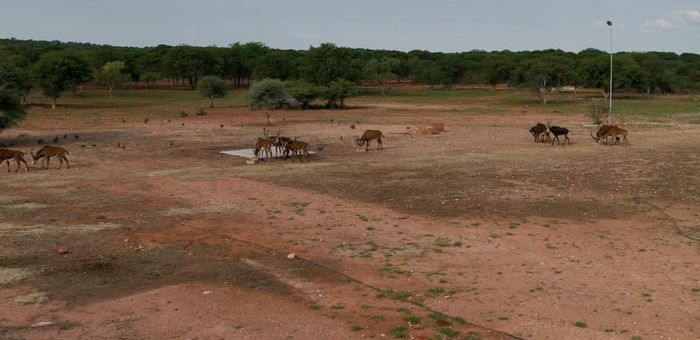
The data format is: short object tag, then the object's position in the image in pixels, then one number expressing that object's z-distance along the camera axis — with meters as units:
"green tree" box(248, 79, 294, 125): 53.19
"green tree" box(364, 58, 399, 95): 96.44
